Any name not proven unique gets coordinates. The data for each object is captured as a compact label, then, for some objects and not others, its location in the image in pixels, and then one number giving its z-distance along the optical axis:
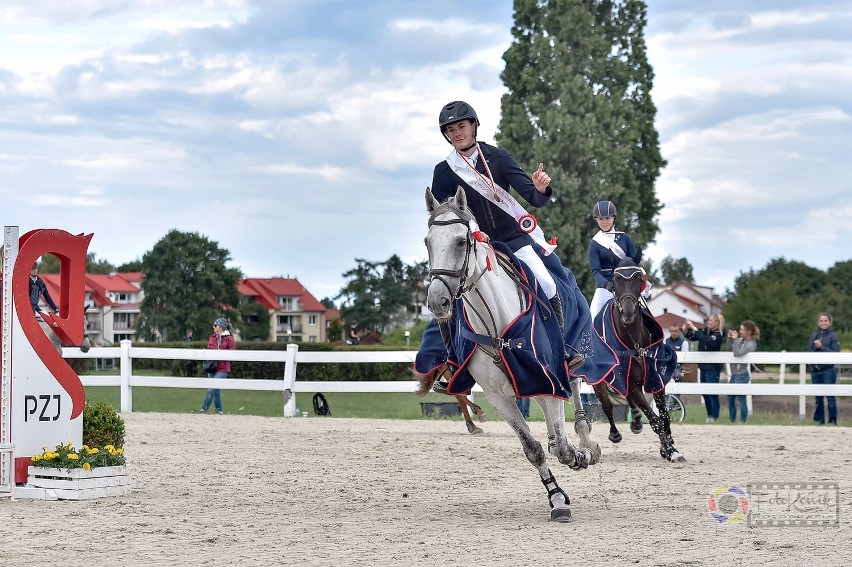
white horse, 7.62
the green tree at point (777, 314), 76.25
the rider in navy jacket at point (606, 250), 12.56
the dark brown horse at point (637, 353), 12.30
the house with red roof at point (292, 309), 128.38
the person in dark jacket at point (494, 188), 8.67
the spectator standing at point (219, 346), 21.27
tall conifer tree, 42.59
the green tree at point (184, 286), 79.81
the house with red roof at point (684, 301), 123.69
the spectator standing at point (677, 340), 20.80
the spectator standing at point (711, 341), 21.02
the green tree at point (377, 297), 94.81
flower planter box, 9.38
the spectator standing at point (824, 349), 19.66
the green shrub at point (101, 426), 9.94
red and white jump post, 9.32
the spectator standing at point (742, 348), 19.92
